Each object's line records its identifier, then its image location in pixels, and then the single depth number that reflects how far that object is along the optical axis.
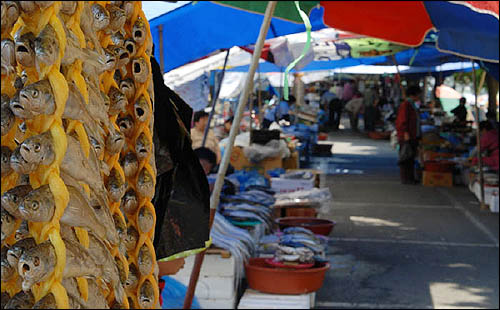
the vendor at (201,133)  8.89
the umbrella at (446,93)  26.20
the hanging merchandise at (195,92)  9.55
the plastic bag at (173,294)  4.78
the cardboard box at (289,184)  9.20
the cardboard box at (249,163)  11.02
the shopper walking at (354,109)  27.69
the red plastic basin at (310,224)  7.46
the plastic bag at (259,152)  10.96
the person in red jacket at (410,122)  12.63
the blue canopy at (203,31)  5.67
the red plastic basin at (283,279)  5.48
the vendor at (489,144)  11.74
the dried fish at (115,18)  0.99
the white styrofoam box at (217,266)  5.33
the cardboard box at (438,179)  13.42
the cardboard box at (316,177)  10.04
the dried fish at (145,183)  1.02
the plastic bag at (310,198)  8.18
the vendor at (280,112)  19.20
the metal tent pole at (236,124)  3.20
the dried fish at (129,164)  1.02
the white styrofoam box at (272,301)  5.27
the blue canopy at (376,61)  15.13
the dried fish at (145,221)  1.01
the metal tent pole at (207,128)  8.56
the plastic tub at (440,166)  13.53
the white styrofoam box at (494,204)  10.57
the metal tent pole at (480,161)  10.83
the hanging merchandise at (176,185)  1.61
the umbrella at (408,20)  6.11
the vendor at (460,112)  19.84
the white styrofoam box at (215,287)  5.33
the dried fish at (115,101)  0.97
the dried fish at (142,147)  1.02
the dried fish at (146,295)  0.98
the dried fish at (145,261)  0.99
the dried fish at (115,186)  0.89
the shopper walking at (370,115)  27.05
